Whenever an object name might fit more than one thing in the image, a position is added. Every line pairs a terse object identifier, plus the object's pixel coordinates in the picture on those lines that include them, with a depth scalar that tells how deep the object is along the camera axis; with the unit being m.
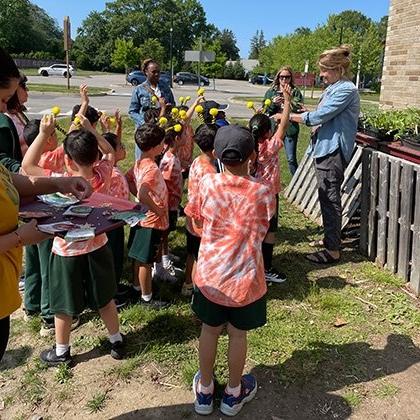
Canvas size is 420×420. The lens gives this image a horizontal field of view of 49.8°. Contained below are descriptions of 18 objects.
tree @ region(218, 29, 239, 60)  101.03
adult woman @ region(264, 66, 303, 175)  4.89
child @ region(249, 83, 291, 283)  3.80
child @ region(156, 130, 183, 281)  3.97
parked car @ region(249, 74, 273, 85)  53.91
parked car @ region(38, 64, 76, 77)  46.47
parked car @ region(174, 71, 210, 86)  45.97
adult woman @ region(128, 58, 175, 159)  5.82
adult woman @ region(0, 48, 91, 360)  1.73
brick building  7.48
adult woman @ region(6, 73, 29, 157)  3.39
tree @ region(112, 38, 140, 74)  48.75
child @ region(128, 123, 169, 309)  3.36
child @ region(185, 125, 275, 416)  2.30
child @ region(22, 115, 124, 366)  2.75
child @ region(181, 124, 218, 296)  3.25
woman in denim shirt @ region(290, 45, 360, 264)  4.20
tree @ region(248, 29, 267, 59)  137.73
